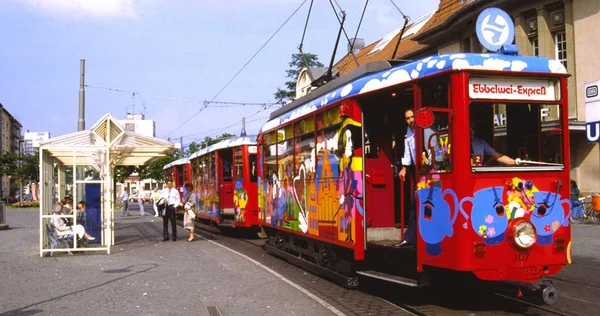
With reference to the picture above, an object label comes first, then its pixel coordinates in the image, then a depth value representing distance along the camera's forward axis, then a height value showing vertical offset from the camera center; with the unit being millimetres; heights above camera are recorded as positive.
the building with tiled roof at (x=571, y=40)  23359 +5063
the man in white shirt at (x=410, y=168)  8188 +152
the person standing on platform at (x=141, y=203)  38000 -951
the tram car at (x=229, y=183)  18734 +42
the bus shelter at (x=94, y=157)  15273 +782
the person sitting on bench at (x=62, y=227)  15242 -909
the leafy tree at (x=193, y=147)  73438 +4200
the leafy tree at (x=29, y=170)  66375 +1880
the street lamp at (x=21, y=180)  65203 +873
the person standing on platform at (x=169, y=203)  18766 -493
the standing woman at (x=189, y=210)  18797 -696
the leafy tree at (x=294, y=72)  56688 +9449
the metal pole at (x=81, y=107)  19856 +2503
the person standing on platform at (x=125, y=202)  37562 -868
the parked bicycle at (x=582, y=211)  23062 -1204
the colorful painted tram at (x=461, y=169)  7352 +113
